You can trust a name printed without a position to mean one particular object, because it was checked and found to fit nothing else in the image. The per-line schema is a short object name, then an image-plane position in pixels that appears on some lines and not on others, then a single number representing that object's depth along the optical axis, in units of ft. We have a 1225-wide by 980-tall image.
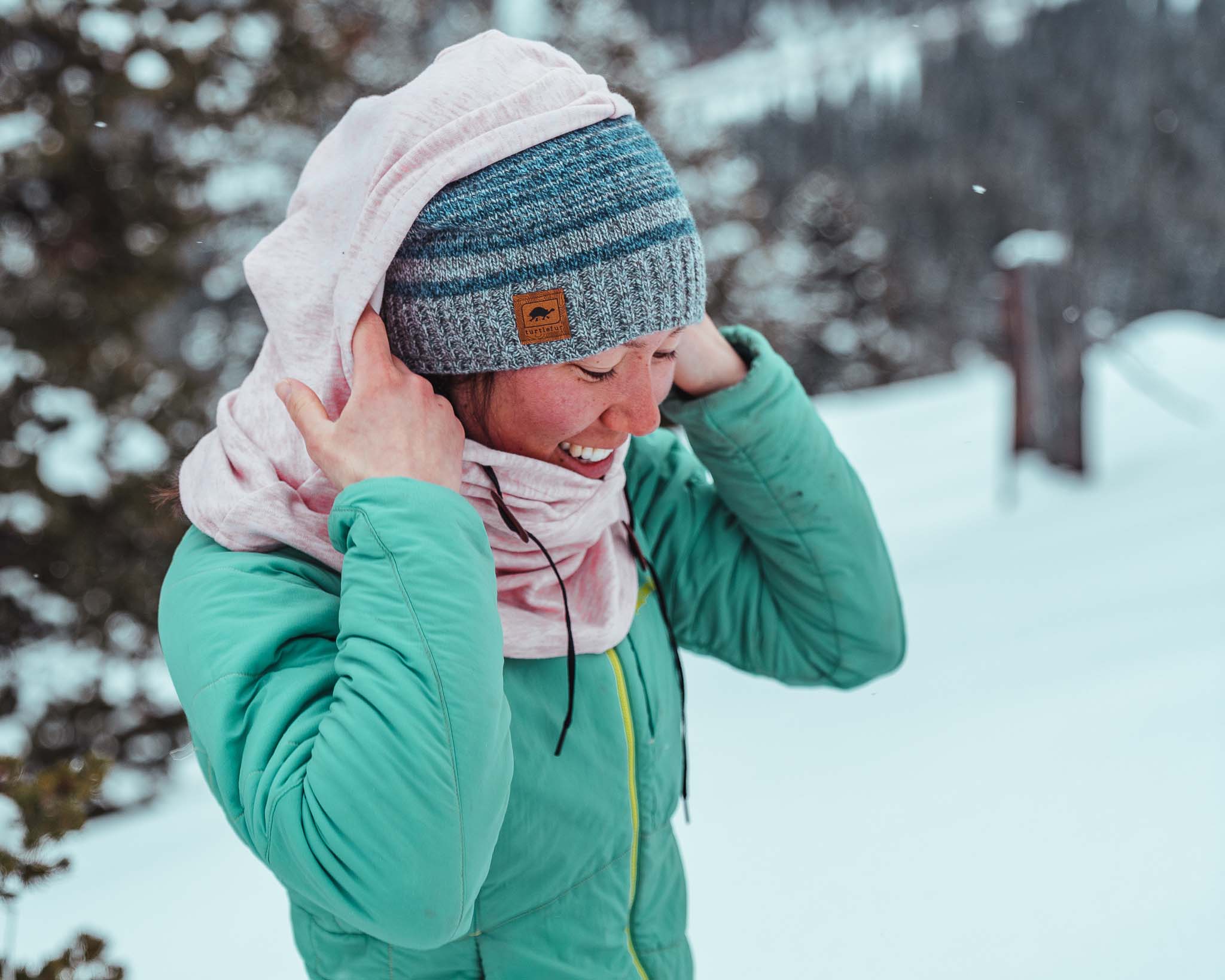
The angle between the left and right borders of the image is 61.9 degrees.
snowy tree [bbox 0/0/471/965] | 15.37
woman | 2.82
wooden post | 19.12
